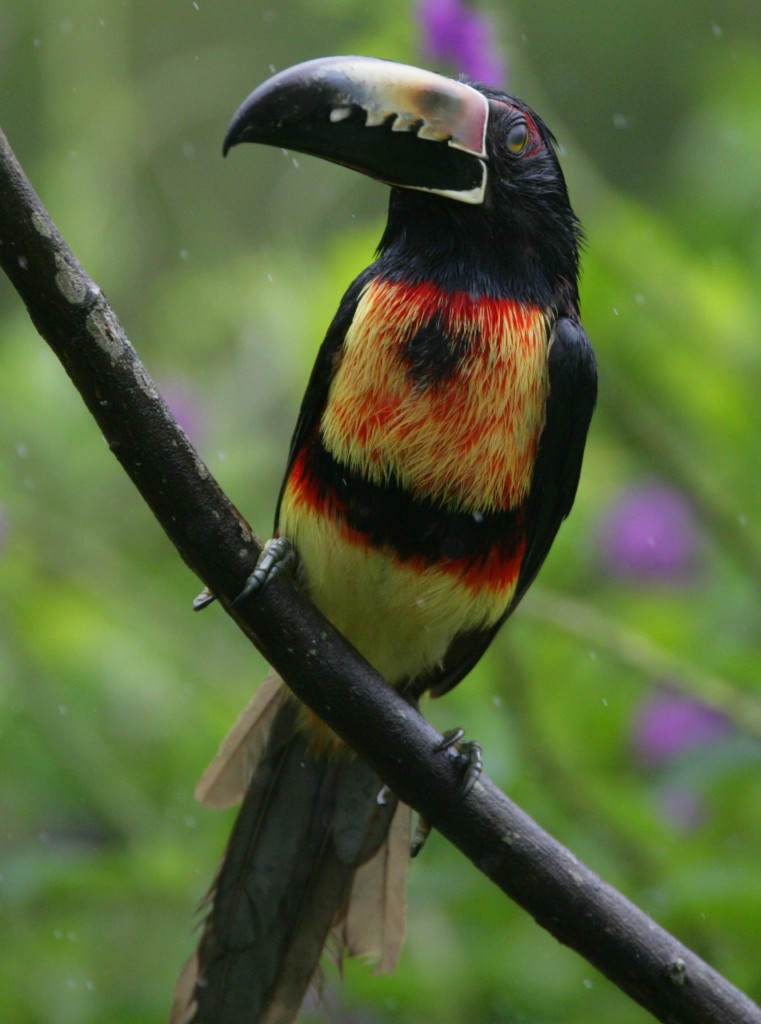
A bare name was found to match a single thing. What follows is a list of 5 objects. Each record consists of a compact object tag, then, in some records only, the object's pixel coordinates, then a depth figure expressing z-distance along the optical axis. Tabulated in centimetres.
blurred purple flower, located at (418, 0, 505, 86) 675
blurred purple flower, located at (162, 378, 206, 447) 883
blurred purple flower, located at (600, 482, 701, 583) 871
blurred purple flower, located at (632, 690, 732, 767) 732
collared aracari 577
